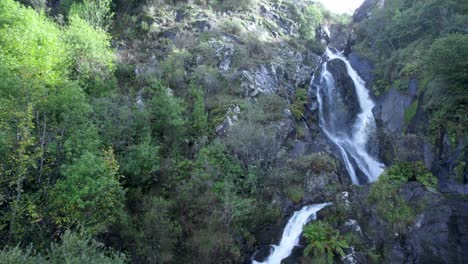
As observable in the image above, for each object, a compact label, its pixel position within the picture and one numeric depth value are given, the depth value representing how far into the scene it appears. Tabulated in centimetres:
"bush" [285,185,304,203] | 2252
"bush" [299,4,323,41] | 4647
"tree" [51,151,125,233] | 1470
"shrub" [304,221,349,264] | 1750
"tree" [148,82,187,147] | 2380
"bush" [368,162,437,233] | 1870
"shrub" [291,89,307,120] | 3086
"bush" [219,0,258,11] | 4203
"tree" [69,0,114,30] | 3045
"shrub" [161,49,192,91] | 2905
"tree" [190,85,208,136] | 2602
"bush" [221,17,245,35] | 3816
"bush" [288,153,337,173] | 2384
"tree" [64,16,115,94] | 2439
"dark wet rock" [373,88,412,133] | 2777
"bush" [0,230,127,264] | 1030
